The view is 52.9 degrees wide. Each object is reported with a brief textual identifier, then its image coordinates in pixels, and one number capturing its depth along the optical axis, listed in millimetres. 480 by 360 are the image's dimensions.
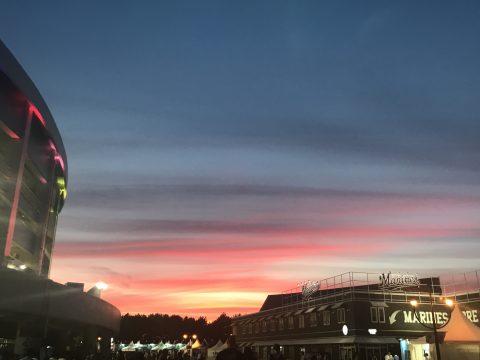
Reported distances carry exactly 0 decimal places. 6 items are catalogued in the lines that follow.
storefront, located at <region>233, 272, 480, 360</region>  44188
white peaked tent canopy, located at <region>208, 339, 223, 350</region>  64100
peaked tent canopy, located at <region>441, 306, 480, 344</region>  25781
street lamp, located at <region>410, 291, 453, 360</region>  26636
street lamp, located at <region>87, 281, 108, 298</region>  54138
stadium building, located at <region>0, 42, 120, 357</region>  27627
